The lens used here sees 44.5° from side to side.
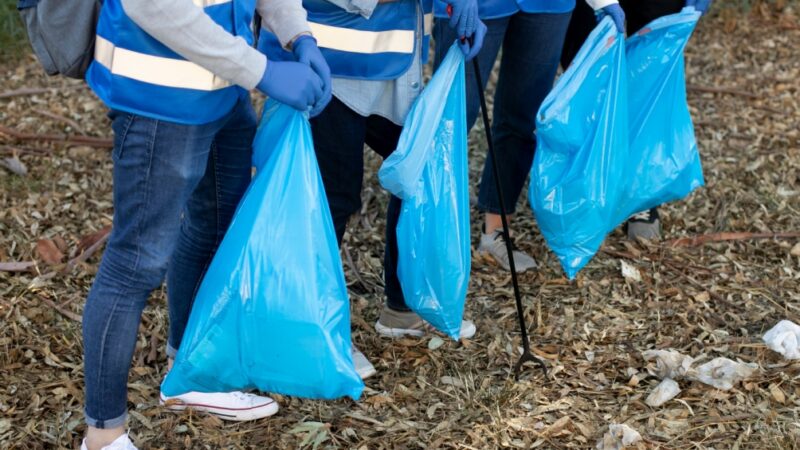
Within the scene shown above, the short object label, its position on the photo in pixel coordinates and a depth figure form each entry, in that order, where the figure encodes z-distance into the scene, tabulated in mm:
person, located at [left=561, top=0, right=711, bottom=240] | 3145
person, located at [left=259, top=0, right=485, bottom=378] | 2258
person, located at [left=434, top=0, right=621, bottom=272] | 2758
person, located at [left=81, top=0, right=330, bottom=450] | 1800
